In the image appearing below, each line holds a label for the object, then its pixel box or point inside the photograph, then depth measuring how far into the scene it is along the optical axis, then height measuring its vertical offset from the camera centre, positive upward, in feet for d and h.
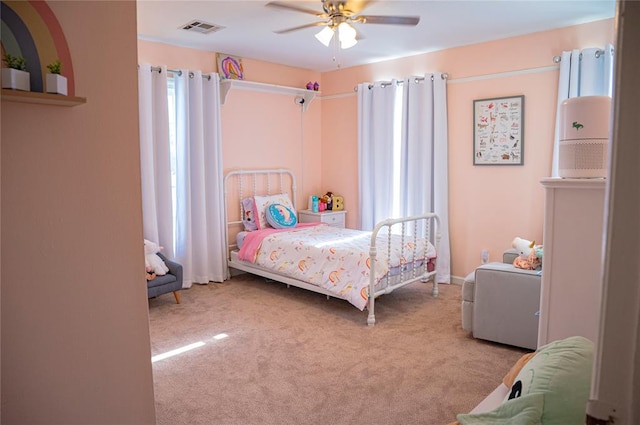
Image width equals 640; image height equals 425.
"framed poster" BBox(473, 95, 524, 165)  14.34 +1.28
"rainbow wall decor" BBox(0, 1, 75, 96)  3.61 +1.11
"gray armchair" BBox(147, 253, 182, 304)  12.91 -3.26
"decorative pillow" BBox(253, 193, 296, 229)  16.76 -1.29
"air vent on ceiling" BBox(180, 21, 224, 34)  12.85 +4.19
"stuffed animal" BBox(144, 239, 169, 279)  13.15 -2.69
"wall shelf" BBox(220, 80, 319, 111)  16.30 +3.17
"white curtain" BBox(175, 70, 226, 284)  15.49 -0.31
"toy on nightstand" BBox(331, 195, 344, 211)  19.25 -1.40
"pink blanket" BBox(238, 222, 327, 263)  15.33 -2.52
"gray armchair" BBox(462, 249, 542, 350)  10.00 -3.07
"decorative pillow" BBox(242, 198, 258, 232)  16.87 -1.68
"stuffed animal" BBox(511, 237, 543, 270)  10.38 -2.03
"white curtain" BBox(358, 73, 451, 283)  15.92 +0.68
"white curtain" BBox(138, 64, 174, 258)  14.19 +0.43
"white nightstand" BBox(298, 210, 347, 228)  18.29 -1.93
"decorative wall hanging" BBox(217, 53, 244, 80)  16.33 +3.79
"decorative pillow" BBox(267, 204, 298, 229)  16.63 -1.73
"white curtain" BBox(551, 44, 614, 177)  12.36 +2.72
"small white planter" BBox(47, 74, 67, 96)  3.76 +0.73
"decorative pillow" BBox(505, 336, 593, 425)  4.11 -2.04
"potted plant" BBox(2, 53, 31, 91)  3.53 +0.76
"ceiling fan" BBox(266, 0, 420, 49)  10.51 +3.61
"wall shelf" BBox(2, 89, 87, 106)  3.57 +0.60
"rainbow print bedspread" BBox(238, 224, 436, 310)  12.27 -2.56
